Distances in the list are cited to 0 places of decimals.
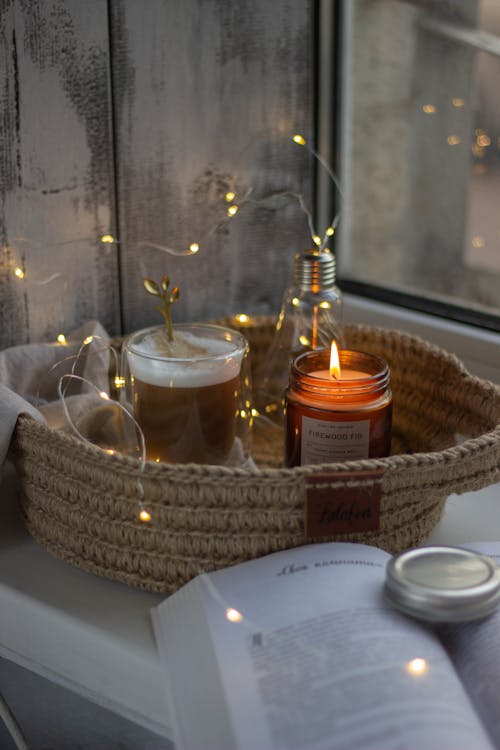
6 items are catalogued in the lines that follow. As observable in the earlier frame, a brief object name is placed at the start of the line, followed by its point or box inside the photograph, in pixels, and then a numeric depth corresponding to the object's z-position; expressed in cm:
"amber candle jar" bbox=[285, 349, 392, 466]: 75
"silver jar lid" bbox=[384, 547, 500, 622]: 58
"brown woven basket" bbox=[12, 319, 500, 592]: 63
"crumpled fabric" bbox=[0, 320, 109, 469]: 82
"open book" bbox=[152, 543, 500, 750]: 51
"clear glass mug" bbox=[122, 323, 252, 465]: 76
